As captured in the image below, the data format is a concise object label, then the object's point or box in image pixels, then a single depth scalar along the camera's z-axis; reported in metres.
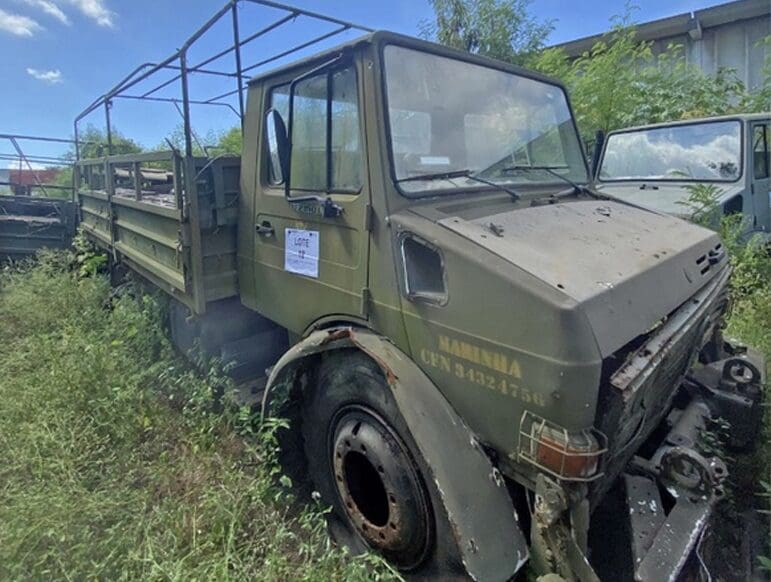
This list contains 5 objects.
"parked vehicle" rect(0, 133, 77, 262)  7.47
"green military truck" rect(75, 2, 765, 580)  1.64
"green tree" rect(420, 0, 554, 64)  8.70
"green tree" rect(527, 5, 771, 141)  8.84
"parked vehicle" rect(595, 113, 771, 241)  5.35
